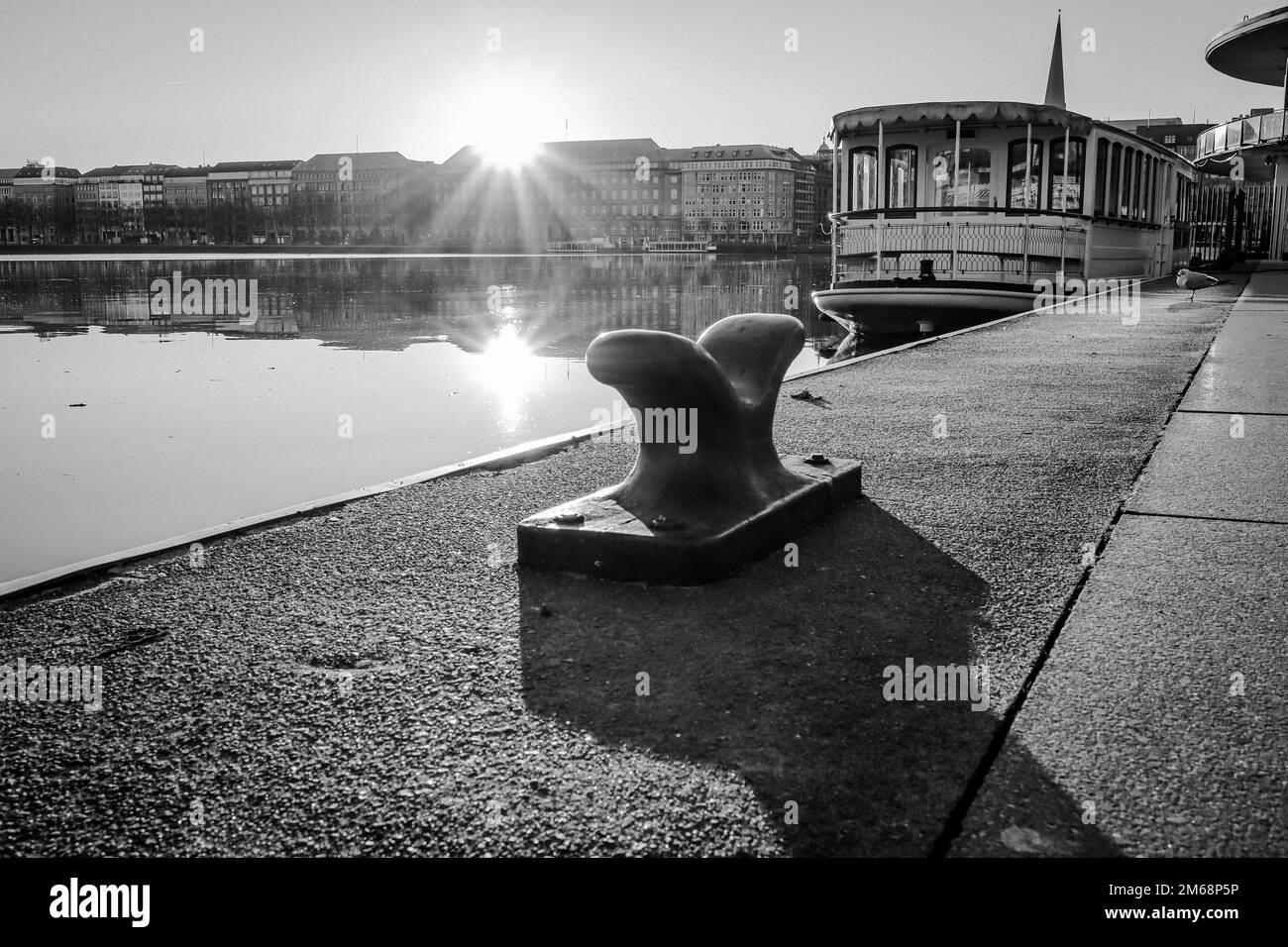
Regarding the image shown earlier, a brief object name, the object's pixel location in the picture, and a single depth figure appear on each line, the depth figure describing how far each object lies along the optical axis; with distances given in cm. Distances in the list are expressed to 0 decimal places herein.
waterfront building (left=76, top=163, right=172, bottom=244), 19038
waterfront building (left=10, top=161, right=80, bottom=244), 17988
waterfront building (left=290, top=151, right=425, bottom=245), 18112
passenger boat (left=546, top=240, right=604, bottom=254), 17288
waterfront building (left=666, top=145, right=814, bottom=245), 17775
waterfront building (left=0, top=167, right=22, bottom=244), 18550
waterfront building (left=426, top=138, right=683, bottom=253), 18050
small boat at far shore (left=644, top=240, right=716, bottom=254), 17250
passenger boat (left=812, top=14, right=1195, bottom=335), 1727
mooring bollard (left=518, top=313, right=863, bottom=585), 306
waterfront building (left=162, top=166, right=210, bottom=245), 18488
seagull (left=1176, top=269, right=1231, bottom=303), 1637
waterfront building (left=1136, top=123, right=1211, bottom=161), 11881
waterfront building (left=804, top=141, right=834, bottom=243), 19250
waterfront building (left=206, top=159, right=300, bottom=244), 17375
